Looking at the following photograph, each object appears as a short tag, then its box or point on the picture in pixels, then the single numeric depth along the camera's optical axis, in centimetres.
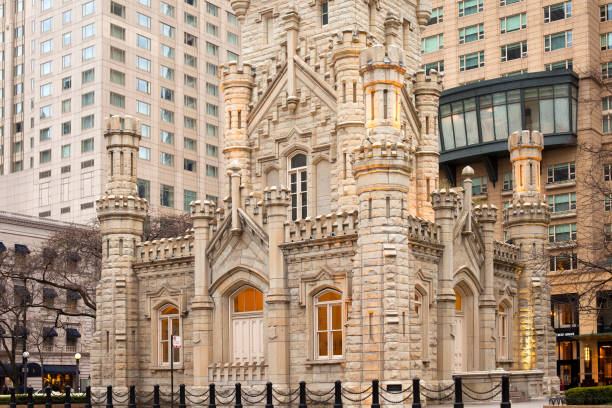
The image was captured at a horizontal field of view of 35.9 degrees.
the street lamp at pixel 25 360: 5332
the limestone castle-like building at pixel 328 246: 3127
